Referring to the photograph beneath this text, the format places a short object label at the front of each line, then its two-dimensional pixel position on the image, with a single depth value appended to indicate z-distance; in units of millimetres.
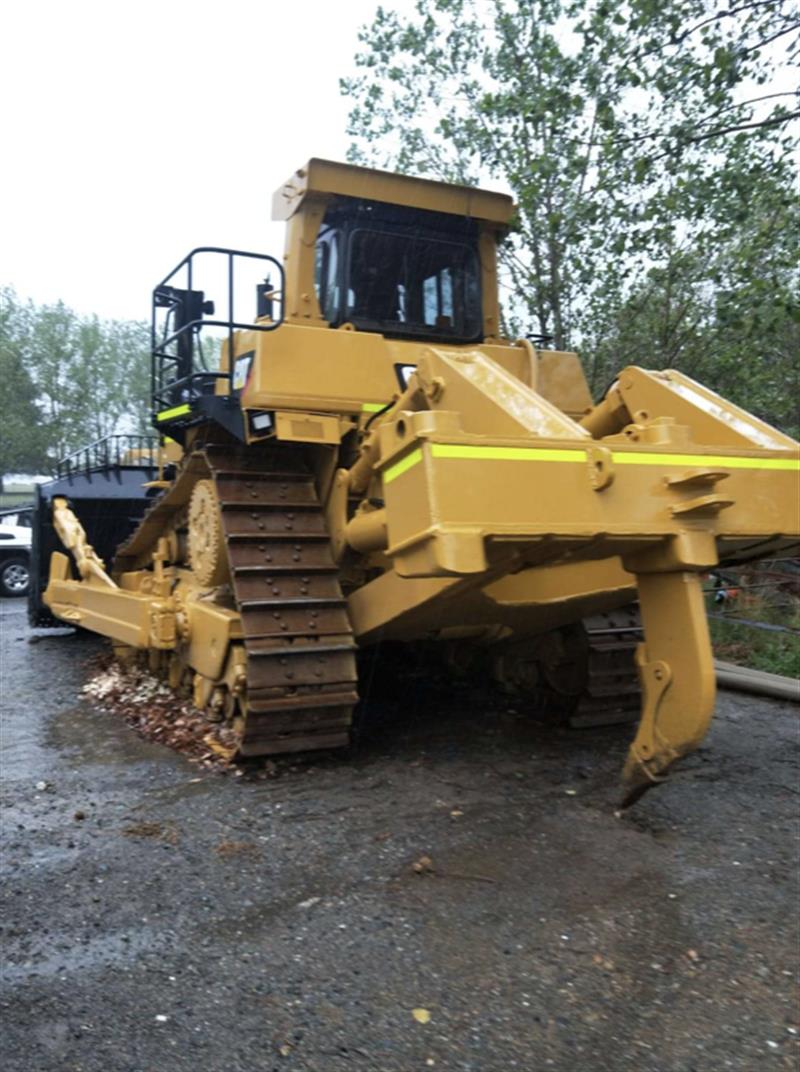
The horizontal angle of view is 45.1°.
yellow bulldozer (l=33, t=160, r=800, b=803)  3088
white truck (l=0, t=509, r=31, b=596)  15109
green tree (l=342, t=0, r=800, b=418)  6090
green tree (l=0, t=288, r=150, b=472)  38875
